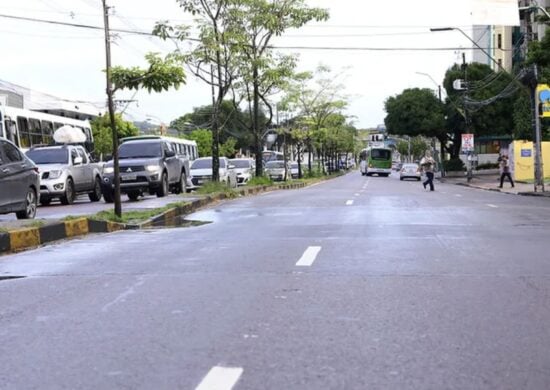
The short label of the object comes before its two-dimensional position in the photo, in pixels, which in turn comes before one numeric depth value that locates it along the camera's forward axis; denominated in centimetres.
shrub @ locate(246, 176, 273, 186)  3332
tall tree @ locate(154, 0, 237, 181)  2592
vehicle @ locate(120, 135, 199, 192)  2622
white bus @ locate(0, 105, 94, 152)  2344
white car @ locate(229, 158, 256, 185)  3658
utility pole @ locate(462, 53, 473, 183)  4726
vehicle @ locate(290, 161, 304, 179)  5909
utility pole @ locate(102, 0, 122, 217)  1434
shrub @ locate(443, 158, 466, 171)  6594
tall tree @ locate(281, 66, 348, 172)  5800
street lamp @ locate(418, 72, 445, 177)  6088
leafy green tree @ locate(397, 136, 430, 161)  11959
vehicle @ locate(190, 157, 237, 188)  3099
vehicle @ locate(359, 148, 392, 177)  7575
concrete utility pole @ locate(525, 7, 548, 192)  3042
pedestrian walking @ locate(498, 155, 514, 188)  3472
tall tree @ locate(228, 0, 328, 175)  2994
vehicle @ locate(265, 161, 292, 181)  5022
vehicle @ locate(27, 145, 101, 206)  2119
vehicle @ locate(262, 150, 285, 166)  8031
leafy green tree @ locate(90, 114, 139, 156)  4939
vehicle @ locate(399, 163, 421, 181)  5869
